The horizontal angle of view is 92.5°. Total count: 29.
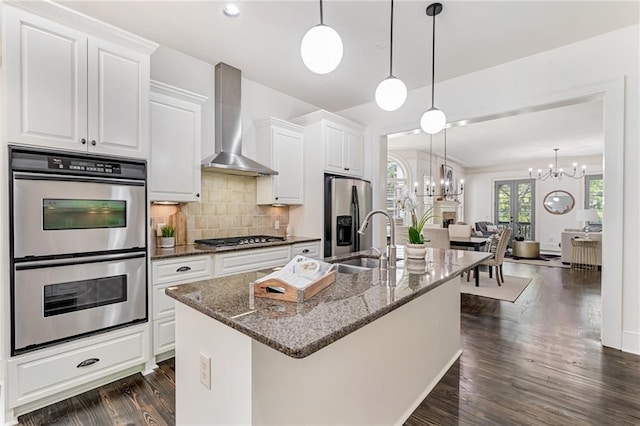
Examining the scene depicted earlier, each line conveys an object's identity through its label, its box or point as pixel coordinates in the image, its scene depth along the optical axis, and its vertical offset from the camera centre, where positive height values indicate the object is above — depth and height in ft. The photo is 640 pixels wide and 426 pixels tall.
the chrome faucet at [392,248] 6.20 -0.76
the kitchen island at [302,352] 3.28 -1.89
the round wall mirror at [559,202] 30.22 +1.03
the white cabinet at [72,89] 6.08 +2.67
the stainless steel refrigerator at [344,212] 12.84 -0.05
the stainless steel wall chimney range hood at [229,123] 11.07 +3.27
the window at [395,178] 27.20 +2.96
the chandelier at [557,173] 29.50 +3.81
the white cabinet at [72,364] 6.07 -3.40
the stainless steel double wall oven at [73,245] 6.11 -0.80
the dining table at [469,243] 19.51 -2.01
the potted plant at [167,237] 9.58 -0.86
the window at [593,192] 28.68 +1.93
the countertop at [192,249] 8.32 -1.18
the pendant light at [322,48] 5.05 +2.72
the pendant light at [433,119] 8.07 +2.45
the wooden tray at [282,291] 3.98 -1.07
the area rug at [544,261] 22.57 -3.91
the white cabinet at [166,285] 8.06 -2.03
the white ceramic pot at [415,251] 6.79 -0.88
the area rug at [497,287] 14.67 -3.96
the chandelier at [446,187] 23.44 +2.03
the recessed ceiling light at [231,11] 7.86 +5.24
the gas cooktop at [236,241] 10.23 -1.09
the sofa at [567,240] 22.63 -2.09
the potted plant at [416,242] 6.80 -0.71
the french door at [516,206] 32.68 +0.65
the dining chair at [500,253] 16.34 -2.23
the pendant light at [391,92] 6.66 +2.60
